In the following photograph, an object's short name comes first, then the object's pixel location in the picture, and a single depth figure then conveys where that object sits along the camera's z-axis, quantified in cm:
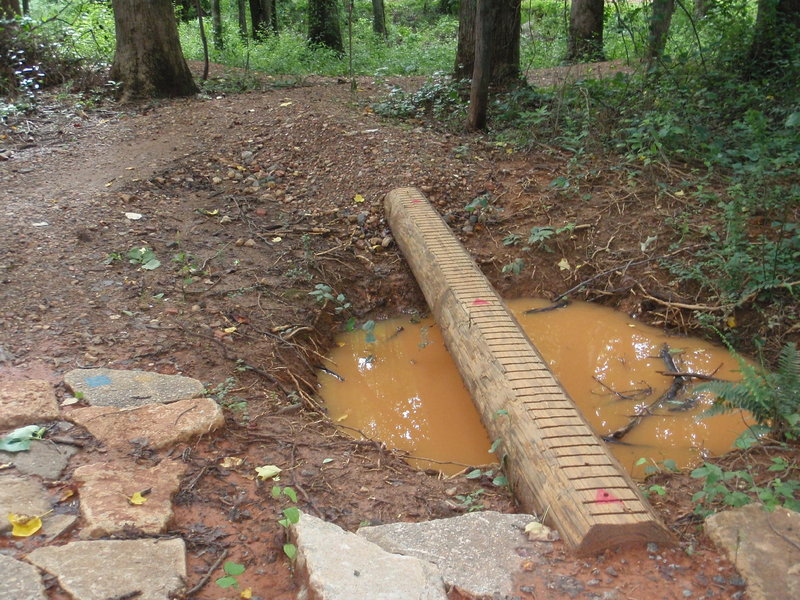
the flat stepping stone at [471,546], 222
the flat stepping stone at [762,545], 215
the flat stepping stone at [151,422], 284
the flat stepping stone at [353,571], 205
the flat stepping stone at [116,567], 200
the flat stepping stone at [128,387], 311
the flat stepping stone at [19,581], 193
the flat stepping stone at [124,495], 230
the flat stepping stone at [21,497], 231
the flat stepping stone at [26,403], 283
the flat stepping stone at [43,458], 256
